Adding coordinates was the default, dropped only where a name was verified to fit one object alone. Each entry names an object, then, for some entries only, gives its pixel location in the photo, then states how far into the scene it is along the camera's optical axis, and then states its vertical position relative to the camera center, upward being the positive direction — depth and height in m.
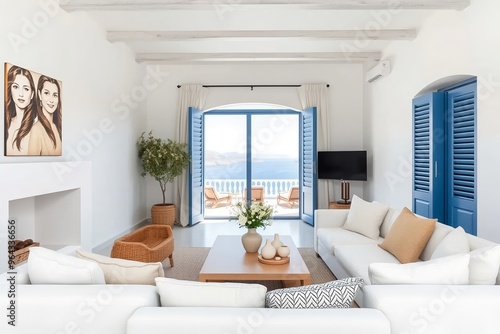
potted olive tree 6.37 +0.05
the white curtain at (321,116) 7.12 +1.00
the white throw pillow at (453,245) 2.40 -0.55
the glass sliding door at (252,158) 7.84 +0.19
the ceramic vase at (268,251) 3.24 -0.79
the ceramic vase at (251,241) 3.56 -0.76
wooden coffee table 2.92 -0.88
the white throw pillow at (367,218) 4.00 -0.61
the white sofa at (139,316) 1.43 -0.63
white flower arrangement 3.54 -0.49
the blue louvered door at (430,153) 4.57 +0.17
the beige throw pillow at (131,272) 1.85 -0.56
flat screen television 6.56 +0.01
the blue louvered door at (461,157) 3.94 +0.10
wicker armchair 3.59 -0.87
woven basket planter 6.51 -0.89
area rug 3.86 -1.23
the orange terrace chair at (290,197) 8.98 -0.81
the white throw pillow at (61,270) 1.77 -0.53
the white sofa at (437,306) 1.57 -0.63
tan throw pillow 2.94 -0.61
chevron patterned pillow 1.59 -0.59
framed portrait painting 3.22 +0.53
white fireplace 3.67 -0.49
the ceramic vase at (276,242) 3.33 -0.73
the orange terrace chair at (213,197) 9.20 -0.82
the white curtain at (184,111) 7.07 +1.10
